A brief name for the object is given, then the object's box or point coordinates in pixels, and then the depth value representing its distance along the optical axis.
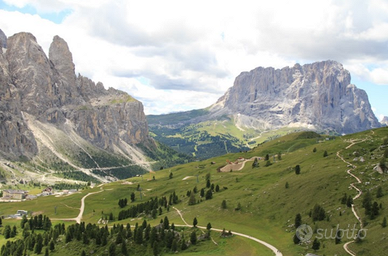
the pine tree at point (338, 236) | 67.75
